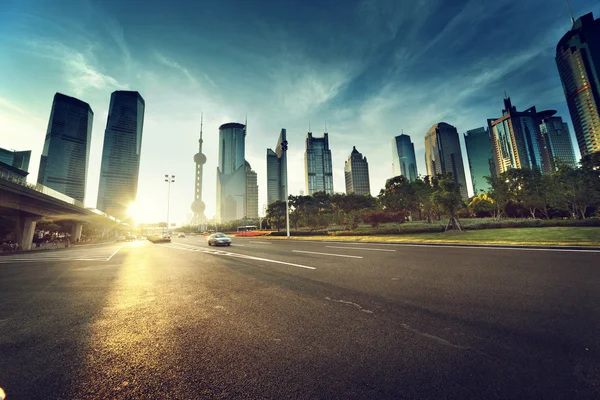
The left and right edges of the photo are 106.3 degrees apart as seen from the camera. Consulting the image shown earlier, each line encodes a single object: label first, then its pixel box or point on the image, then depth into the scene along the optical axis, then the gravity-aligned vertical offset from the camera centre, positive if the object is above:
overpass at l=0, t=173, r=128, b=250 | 21.70 +4.48
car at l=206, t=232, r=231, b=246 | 21.78 -0.73
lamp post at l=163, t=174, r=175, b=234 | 55.77 +13.24
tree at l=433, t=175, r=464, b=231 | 22.80 +2.27
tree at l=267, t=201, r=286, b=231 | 62.97 +5.48
